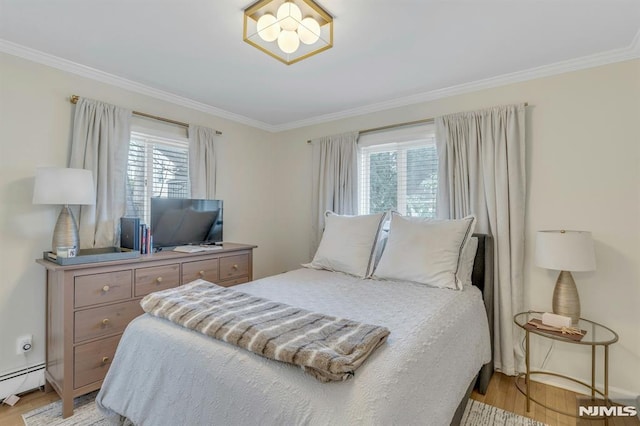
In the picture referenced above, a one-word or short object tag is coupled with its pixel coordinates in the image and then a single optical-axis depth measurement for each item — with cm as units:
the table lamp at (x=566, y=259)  196
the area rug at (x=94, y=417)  190
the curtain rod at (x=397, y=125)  294
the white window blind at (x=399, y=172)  299
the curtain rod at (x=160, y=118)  277
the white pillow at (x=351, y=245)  261
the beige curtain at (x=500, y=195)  242
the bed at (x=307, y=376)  102
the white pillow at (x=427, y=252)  222
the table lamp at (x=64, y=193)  202
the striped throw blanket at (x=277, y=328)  108
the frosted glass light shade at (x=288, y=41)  174
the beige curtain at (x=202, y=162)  315
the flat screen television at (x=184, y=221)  270
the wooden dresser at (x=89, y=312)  196
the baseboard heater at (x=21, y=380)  209
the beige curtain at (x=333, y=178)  338
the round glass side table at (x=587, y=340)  192
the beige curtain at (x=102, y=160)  239
